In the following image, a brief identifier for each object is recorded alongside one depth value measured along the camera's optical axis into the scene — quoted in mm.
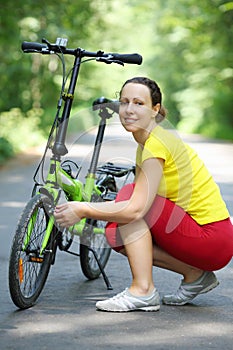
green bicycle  8318
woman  8215
